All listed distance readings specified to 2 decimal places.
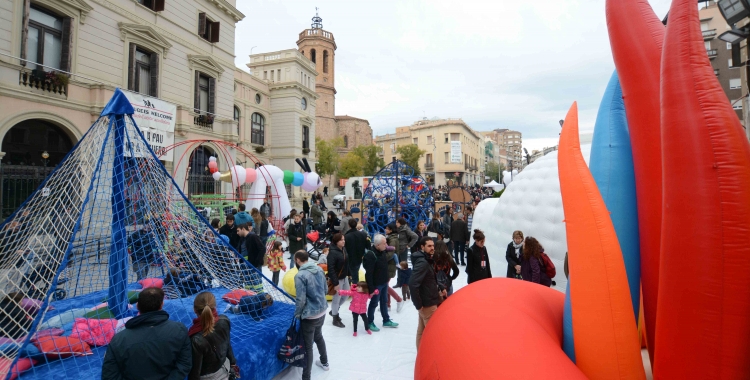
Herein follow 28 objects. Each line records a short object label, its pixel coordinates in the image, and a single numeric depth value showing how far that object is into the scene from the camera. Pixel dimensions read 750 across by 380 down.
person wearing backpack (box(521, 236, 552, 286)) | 5.05
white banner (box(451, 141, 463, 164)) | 53.19
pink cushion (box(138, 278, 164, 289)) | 5.24
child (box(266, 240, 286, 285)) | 7.30
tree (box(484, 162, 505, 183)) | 72.00
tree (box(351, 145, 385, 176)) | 47.91
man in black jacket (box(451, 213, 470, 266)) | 9.26
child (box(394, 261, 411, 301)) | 7.04
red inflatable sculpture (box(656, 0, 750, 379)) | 1.67
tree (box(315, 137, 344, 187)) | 41.73
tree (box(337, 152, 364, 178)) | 45.44
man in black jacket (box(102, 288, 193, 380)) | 2.39
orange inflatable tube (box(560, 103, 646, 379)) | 2.10
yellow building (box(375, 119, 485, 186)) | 54.03
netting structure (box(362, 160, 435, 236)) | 11.80
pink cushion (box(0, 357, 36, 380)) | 3.00
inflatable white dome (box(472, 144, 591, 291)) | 5.96
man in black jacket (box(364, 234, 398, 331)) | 5.51
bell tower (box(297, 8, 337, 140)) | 50.57
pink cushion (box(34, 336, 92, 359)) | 3.29
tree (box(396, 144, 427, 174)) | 48.88
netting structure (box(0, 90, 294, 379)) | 3.38
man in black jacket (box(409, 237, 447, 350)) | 4.37
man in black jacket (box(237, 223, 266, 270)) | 6.66
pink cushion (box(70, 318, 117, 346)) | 3.65
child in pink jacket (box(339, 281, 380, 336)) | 5.52
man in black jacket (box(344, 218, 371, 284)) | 6.46
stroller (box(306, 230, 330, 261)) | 10.02
